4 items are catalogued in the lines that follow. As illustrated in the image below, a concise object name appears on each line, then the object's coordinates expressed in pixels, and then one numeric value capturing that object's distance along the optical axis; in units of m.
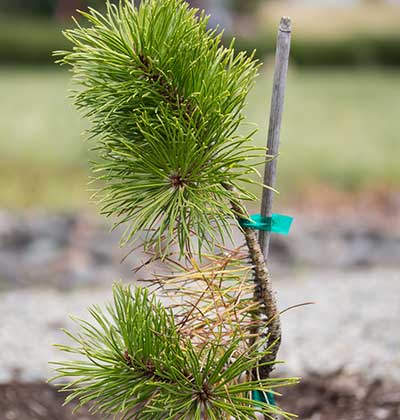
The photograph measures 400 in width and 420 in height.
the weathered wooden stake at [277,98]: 1.55
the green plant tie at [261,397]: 1.59
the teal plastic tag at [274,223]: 1.57
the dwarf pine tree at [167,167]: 1.49
